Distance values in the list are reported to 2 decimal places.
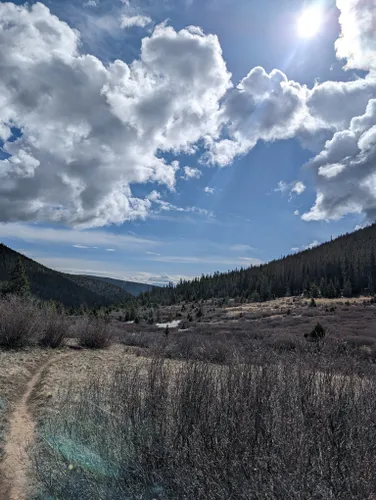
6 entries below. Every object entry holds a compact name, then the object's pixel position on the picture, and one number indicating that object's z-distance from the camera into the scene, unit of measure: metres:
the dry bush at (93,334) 14.84
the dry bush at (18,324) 12.41
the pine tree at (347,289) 83.41
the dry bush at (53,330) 13.75
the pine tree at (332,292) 80.31
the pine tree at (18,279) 46.66
